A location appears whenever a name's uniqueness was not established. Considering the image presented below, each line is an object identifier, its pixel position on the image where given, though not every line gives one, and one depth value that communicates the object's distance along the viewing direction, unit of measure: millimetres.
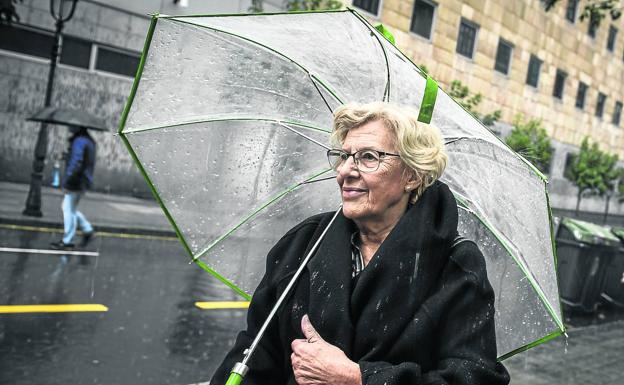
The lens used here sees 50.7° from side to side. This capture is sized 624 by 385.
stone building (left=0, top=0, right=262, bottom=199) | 15602
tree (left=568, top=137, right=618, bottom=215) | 26547
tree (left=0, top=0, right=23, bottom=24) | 13141
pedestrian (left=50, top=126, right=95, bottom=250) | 9898
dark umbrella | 10398
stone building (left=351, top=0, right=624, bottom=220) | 22688
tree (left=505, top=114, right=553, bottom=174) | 21344
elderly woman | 1949
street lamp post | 12252
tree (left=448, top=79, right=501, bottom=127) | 15492
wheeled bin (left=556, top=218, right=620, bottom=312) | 9547
